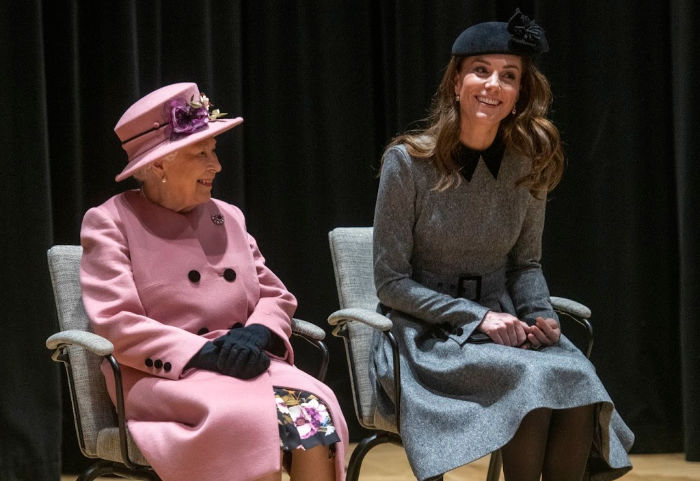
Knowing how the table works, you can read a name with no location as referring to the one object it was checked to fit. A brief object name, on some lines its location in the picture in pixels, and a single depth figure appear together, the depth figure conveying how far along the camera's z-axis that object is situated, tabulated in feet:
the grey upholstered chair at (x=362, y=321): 19.89
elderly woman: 17.04
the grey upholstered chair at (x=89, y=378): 17.71
